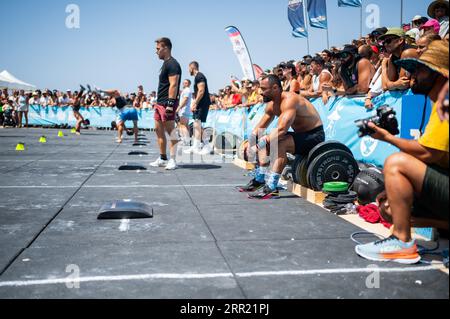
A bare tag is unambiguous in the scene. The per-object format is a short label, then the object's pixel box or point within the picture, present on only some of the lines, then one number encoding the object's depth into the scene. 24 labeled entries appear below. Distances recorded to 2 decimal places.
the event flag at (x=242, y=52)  18.11
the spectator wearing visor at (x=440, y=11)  6.70
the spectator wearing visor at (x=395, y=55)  5.43
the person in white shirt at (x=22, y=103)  24.16
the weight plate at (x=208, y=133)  13.45
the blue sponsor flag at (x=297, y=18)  16.38
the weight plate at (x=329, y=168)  5.32
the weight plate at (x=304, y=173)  5.61
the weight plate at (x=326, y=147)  5.33
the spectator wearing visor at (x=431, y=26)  6.25
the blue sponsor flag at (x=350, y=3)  14.16
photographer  2.71
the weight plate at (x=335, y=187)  5.09
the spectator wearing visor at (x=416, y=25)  7.36
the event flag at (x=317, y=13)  15.13
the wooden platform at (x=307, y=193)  5.21
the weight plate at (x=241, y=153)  8.71
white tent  32.22
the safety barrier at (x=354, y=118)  4.39
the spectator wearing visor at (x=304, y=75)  10.10
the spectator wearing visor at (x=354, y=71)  7.08
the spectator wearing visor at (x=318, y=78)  8.29
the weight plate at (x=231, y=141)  11.92
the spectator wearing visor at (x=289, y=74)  10.26
